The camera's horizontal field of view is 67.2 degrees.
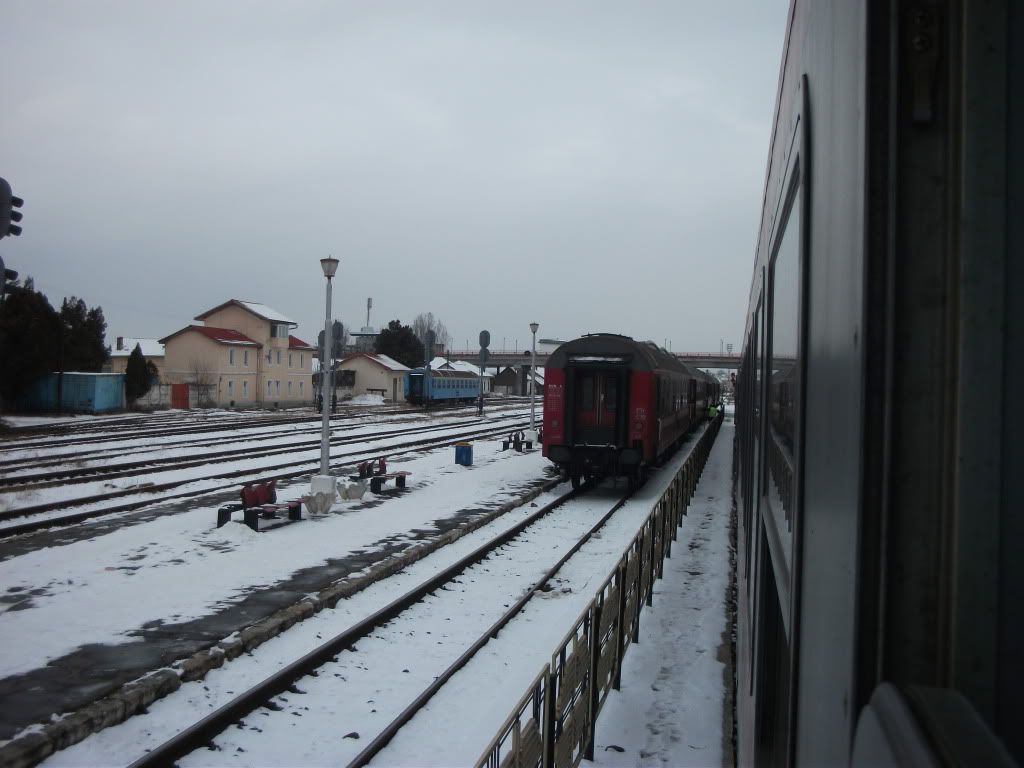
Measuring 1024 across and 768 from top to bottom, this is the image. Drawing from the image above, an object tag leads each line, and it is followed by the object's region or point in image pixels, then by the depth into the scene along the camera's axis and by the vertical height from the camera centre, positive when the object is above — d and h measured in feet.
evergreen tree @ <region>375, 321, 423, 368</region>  278.46 +13.78
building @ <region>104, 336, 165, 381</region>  217.44 +6.99
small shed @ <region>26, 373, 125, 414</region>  141.49 -3.10
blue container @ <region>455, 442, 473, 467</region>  71.72 -6.67
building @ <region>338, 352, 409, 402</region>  224.12 +1.81
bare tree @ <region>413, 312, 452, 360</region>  541.50 +39.76
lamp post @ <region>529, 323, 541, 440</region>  92.58 +1.59
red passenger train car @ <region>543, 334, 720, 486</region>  55.21 -1.51
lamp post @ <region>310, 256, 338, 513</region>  46.44 -6.16
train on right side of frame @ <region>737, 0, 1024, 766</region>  2.97 -0.02
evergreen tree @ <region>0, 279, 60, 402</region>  130.00 +5.80
